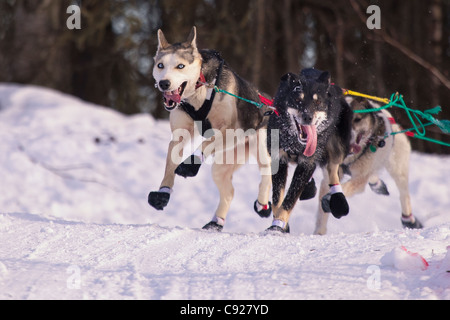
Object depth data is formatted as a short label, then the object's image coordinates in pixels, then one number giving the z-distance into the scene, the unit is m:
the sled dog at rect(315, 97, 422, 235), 5.96
